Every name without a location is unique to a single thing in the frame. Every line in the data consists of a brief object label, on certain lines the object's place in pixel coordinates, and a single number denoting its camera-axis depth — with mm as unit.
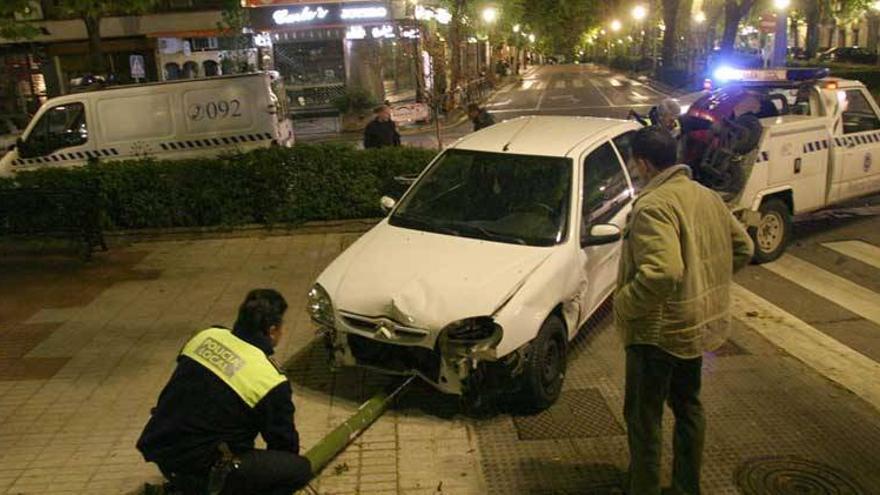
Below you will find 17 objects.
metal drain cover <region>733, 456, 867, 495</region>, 4176
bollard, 4473
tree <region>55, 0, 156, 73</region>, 11281
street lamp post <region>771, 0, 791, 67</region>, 28203
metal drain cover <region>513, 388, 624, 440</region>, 4891
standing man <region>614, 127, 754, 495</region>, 3340
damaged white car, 4777
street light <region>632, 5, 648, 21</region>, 49438
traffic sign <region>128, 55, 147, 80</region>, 22127
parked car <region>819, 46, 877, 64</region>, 42075
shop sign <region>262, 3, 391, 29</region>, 20703
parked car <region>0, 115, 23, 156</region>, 22281
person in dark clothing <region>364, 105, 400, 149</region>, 11570
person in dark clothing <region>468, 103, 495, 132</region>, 11766
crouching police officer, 3064
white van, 11992
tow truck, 7848
